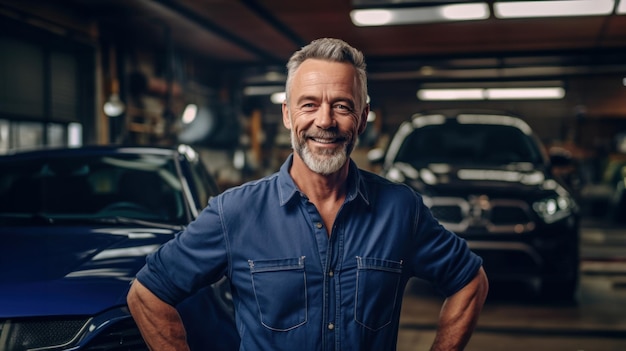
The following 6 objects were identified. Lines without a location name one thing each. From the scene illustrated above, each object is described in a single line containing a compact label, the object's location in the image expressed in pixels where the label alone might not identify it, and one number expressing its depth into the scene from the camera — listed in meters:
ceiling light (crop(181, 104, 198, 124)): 12.24
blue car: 2.79
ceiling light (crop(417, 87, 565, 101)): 20.73
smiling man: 2.16
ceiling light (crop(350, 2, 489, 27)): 11.23
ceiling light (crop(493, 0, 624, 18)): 10.98
